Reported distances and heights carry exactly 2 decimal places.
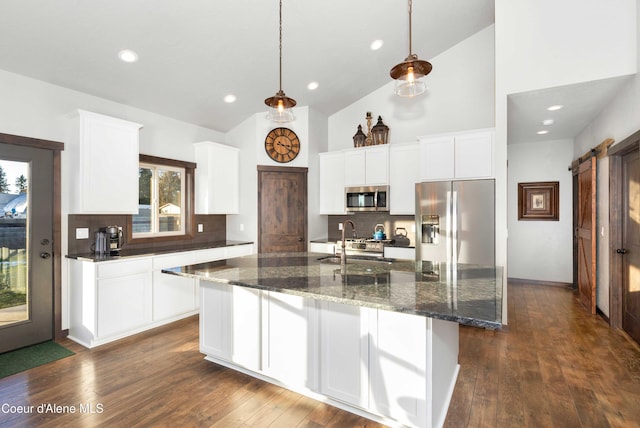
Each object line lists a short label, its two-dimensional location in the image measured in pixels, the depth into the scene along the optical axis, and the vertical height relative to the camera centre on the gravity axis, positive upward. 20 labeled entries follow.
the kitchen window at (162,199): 4.29 +0.24
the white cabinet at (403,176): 4.71 +0.58
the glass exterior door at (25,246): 3.14 -0.30
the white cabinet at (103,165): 3.38 +0.55
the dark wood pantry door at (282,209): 5.02 +0.10
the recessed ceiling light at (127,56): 3.20 +1.60
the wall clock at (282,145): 5.08 +1.12
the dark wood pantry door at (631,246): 3.30 -0.32
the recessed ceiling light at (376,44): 4.11 +2.19
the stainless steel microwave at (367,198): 4.94 +0.27
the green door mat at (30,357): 2.82 -1.32
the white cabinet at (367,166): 4.93 +0.77
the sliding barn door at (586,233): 4.30 -0.26
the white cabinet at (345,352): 2.04 -0.89
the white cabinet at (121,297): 3.29 -0.89
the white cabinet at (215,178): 4.78 +0.56
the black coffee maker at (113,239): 3.64 -0.26
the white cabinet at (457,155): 4.00 +0.77
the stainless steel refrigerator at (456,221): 3.83 -0.07
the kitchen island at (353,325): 1.78 -0.74
